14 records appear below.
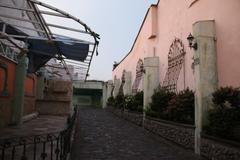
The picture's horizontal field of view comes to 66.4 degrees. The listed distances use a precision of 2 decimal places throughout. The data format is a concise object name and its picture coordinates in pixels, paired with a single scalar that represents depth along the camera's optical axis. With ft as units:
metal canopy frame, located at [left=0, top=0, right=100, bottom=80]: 14.89
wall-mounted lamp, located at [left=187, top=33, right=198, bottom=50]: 16.85
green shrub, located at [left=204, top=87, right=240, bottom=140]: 13.06
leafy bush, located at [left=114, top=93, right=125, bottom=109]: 44.32
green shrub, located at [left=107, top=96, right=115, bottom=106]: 55.91
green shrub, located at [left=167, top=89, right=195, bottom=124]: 18.61
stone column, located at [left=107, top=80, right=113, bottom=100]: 71.43
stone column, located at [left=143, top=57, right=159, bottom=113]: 28.87
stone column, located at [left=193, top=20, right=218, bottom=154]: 15.92
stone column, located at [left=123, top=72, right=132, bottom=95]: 45.26
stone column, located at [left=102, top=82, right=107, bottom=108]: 81.06
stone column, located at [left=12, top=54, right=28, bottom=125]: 24.79
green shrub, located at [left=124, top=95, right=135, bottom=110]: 35.32
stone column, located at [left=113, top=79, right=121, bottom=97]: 58.91
